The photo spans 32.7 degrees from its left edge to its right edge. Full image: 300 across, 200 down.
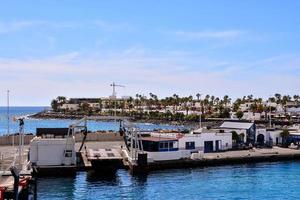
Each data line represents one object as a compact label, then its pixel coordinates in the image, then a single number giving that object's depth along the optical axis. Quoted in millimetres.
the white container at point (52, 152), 56438
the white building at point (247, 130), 79250
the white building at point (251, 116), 182400
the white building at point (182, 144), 63781
